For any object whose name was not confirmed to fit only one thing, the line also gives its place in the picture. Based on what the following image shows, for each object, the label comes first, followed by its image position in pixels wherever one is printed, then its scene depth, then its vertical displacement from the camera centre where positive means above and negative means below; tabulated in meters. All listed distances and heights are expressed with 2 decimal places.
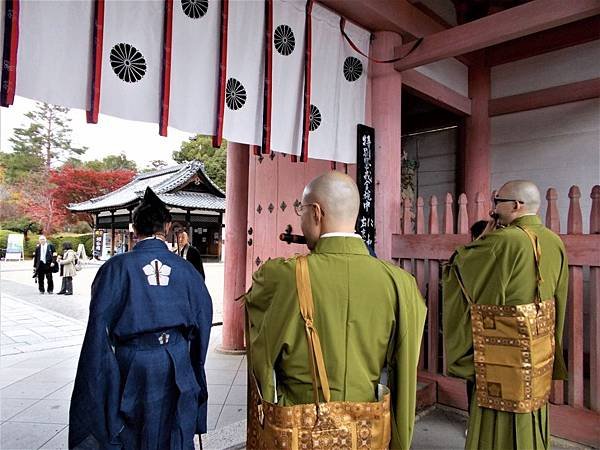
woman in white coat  12.12 -1.04
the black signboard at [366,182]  3.88 +0.54
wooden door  4.55 +0.45
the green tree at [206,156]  29.44 +5.87
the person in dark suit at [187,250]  4.92 -0.16
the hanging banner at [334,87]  3.61 +1.37
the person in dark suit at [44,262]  12.09 -0.83
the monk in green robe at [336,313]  1.45 -0.26
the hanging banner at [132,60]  2.43 +1.05
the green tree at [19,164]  28.20 +4.68
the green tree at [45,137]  29.69 +6.89
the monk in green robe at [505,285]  2.57 -0.26
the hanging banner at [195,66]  2.70 +1.12
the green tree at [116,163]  33.60 +5.88
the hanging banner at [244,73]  2.98 +1.20
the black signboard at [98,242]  26.80 -0.49
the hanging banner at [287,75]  3.29 +1.31
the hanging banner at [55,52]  2.15 +0.97
